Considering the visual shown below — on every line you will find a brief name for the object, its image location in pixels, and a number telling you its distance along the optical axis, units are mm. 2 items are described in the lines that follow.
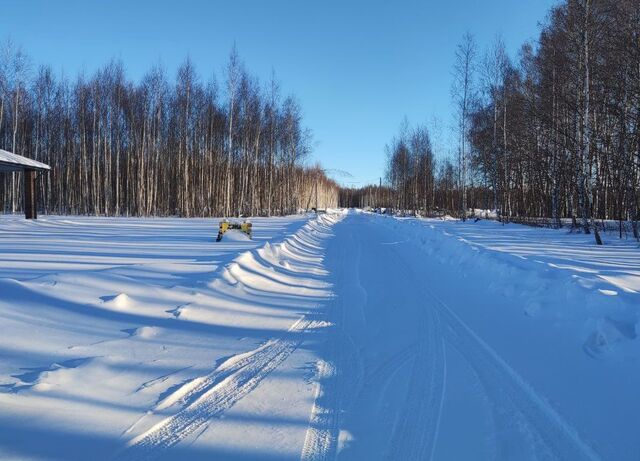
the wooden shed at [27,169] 25186
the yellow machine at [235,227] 17247
